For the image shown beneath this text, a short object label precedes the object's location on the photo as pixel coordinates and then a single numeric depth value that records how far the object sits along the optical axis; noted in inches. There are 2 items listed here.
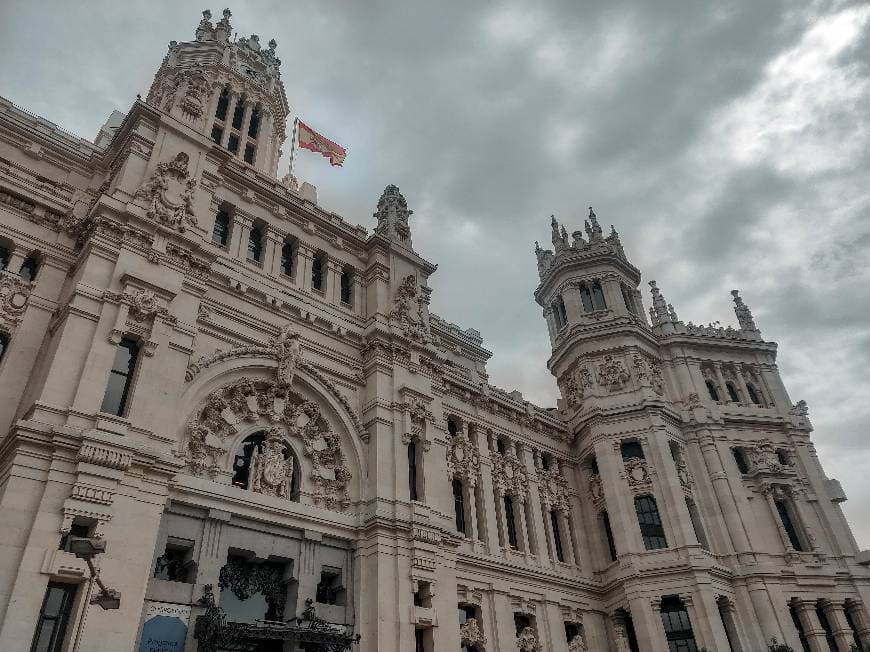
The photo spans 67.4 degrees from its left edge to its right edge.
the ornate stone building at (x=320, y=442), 767.1
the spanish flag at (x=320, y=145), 1620.3
